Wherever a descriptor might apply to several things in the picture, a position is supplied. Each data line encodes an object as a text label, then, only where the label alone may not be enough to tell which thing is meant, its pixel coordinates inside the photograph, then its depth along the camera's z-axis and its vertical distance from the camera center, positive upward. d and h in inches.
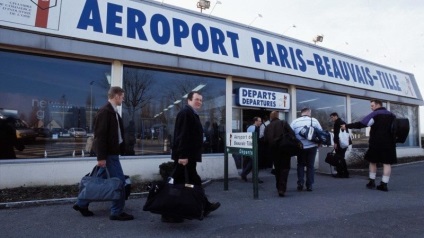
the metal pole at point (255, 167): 237.6 -17.0
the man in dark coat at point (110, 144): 177.2 -1.0
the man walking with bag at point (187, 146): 176.6 -1.6
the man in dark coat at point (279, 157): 249.3 -9.7
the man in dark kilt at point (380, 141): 274.8 +4.2
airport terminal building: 264.8 +69.4
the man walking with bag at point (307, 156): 273.0 -9.6
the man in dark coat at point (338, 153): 354.0 -8.6
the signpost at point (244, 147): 238.7 -2.5
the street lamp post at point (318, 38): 545.3 +182.5
